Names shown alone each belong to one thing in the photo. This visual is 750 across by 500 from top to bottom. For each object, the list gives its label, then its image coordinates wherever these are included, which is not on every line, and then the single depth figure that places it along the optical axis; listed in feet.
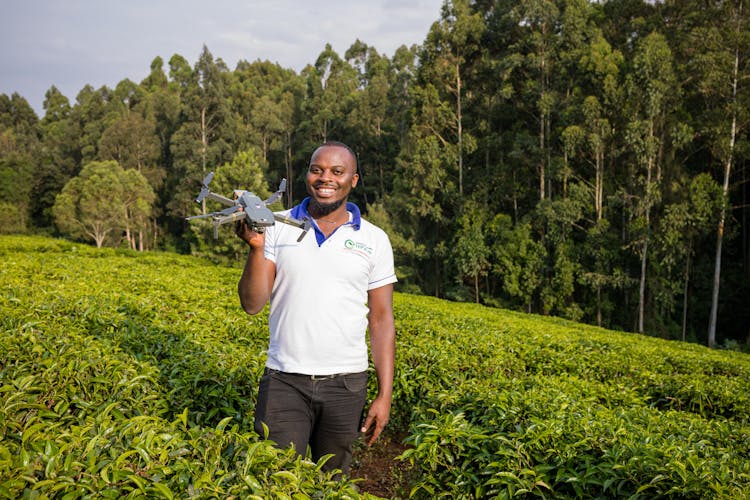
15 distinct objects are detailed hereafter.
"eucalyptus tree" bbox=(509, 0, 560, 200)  69.72
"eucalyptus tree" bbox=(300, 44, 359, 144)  134.10
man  7.24
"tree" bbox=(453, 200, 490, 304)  74.69
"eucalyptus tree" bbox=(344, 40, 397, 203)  122.93
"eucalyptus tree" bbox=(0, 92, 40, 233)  132.73
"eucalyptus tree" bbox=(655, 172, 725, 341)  56.49
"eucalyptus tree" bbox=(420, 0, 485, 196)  80.79
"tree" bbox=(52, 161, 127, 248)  113.50
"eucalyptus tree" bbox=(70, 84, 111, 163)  149.07
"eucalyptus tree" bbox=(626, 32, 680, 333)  55.98
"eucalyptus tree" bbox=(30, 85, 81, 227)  148.77
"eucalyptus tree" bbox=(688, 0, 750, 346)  53.31
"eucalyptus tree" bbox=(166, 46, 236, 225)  118.73
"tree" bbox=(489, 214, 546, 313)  69.21
